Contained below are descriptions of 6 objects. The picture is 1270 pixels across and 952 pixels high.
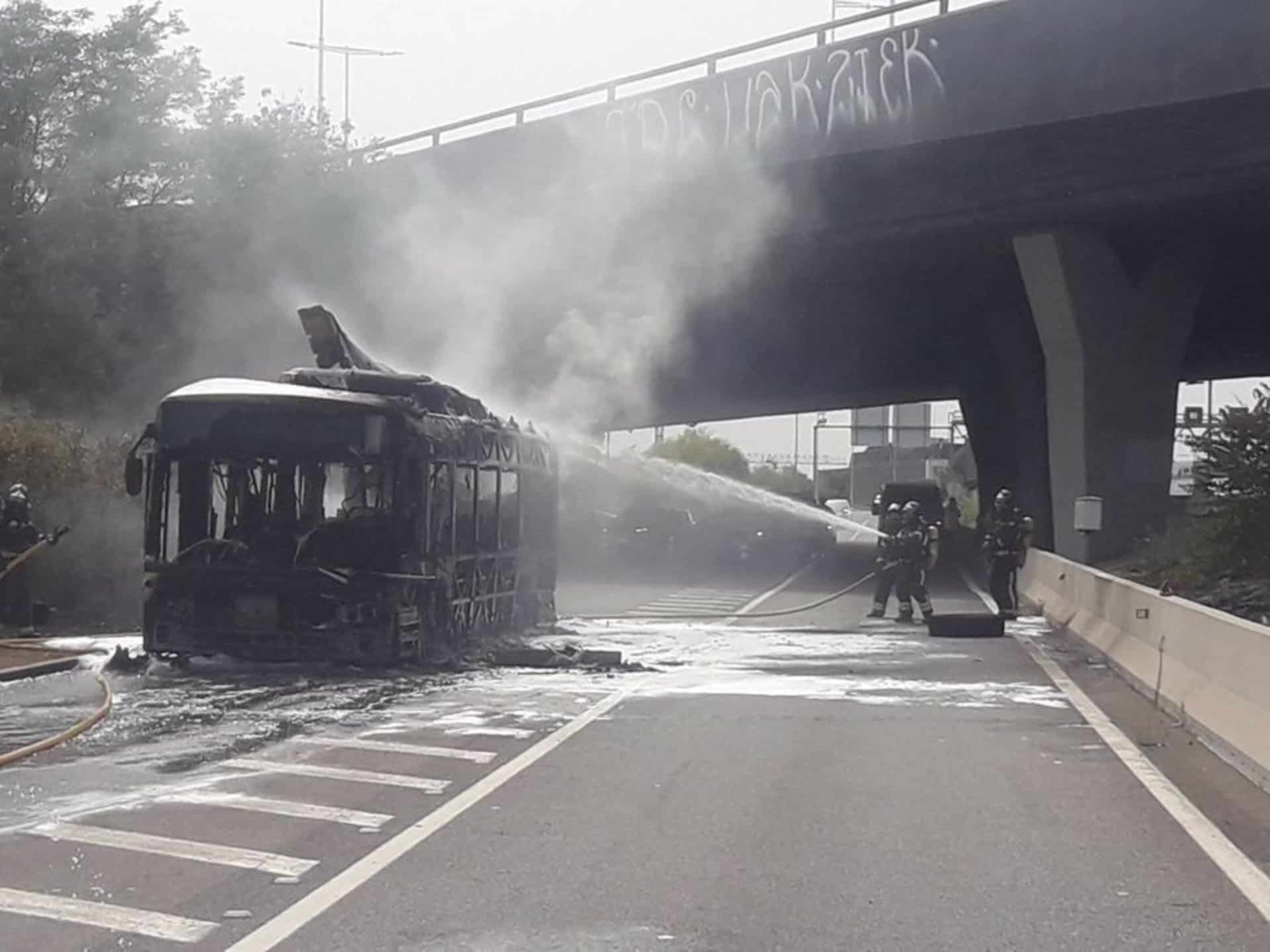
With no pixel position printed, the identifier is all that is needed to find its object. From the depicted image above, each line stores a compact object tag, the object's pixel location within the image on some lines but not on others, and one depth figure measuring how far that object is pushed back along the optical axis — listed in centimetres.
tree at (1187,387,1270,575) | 2841
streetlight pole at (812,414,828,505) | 13650
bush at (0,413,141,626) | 2606
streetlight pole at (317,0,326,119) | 5418
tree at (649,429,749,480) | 14750
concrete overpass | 2955
